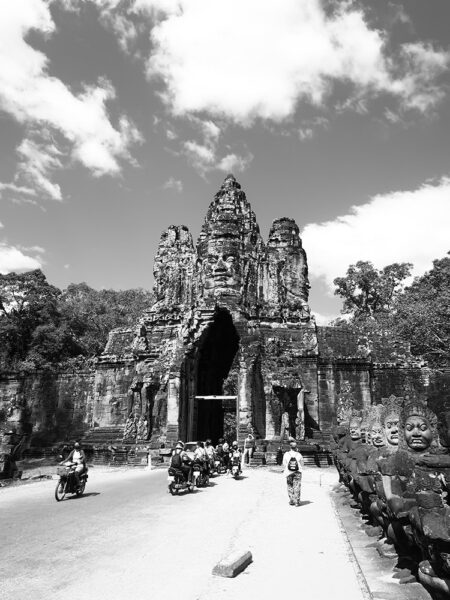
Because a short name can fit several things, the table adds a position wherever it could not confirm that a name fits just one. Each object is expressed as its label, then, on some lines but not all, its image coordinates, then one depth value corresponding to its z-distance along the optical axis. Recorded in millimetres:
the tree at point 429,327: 22594
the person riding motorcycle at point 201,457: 13017
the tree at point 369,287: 43553
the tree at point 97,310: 38250
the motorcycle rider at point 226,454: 16562
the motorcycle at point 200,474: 12492
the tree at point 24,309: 29875
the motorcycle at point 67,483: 10078
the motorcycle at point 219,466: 16086
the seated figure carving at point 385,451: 4984
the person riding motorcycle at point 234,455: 14724
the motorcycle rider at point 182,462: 11305
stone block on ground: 4868
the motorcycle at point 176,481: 11227
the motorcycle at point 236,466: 14469
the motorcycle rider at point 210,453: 14627
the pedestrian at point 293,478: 9727
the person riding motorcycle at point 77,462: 10461
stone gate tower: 20266
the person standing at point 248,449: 18219
